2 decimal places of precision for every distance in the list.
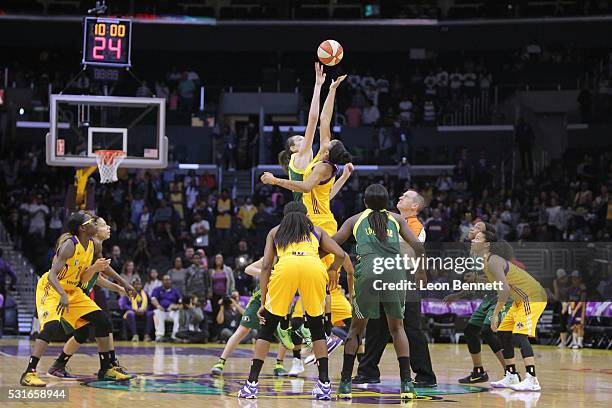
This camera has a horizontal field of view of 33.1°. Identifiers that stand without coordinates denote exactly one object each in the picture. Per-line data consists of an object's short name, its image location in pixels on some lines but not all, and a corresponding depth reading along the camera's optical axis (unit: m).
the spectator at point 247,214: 25.55
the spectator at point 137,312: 20.00
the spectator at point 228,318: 19.95
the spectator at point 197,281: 20.47
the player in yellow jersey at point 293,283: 9.86
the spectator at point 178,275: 20.97
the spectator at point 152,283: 20.77
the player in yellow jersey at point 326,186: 10.68
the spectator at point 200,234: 24.12
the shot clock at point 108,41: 20.55
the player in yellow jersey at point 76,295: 10.99
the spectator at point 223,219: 25.12
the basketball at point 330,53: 11.95
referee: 11.48
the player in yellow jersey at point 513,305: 11.68
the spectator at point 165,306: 19.95
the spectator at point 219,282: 20.42
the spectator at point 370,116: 31.97
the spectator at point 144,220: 25.00
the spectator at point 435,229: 23.26
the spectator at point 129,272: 20.50
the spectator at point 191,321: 19.89
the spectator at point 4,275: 20.50
